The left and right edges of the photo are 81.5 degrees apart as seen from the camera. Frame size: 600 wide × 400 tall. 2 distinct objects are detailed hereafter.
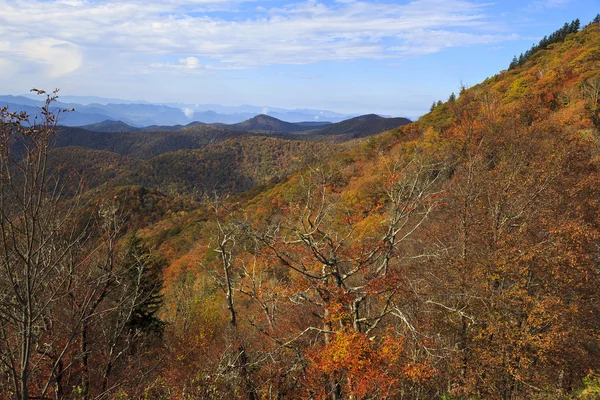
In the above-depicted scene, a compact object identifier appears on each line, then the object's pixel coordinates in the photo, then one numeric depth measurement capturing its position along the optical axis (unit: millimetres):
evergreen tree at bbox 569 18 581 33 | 75281
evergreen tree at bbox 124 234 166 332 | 17991
